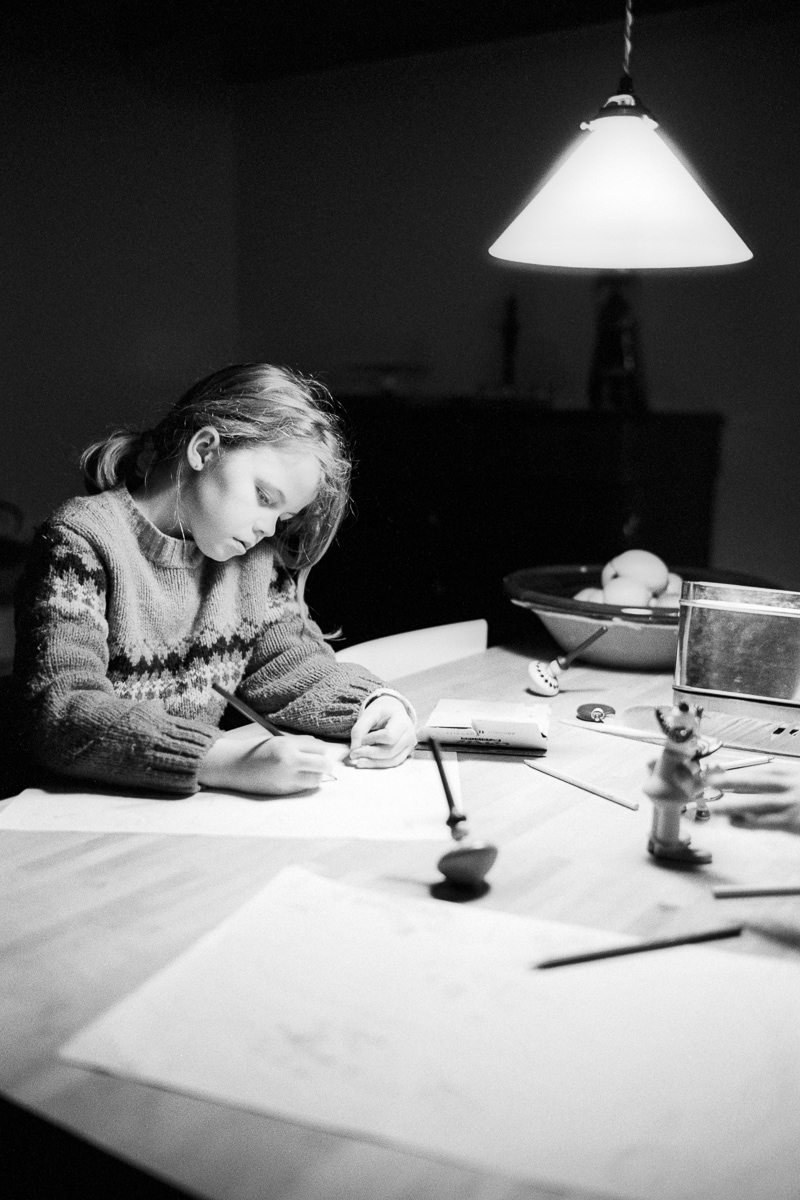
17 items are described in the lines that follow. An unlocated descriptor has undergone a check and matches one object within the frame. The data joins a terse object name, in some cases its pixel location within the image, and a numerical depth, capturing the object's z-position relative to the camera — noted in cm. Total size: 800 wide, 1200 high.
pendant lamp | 132
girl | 112
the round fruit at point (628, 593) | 160
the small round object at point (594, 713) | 135
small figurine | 89
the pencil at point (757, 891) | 86
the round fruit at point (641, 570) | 168
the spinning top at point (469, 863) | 83
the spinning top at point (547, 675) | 146
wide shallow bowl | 154
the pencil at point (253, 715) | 108
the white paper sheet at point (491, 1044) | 55
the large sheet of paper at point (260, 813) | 96
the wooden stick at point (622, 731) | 128
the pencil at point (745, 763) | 118
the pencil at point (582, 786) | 106
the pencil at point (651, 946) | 74
